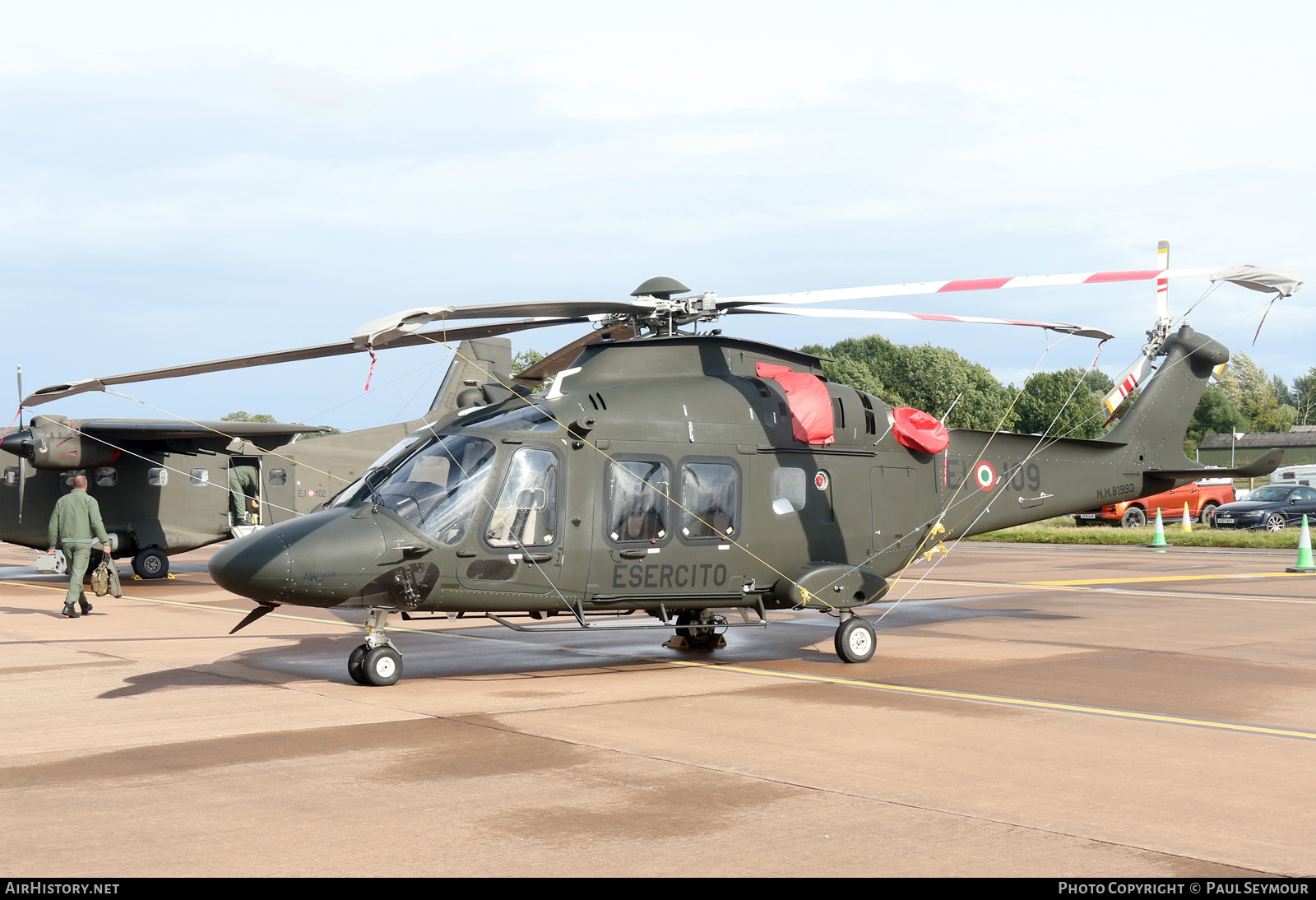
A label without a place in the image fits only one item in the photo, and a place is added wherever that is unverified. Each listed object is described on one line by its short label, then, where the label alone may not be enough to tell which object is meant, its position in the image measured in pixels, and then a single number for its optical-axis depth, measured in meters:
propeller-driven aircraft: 23.27
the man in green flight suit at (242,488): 25.94
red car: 39.44
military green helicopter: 10.13
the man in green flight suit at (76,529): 16.88
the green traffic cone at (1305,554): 22.73
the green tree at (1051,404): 79.56
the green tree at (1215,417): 113.75
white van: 48.66
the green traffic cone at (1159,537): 29.53
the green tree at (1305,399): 142.12
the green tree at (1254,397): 122.62
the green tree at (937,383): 86.25
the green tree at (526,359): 68.18
